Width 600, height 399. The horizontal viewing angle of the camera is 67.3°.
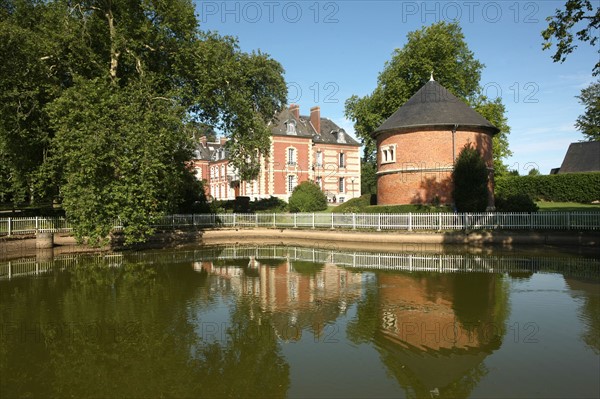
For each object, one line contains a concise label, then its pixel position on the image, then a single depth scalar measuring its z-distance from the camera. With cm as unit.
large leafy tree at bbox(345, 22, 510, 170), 3841
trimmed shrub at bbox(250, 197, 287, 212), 3800
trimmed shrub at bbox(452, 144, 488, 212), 2630
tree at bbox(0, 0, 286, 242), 1914
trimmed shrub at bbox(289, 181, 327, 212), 3406
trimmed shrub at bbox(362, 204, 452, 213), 2598
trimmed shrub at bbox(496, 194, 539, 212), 2320
